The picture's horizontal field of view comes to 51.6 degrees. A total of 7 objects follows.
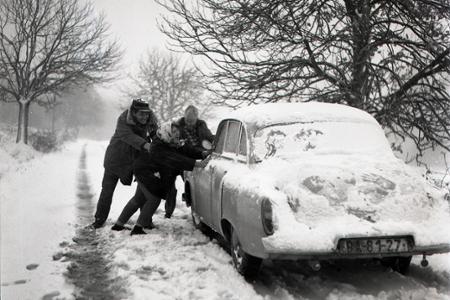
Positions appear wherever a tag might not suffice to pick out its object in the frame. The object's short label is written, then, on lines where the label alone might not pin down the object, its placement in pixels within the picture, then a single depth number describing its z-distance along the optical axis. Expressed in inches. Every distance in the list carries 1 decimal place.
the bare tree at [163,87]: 1387.8
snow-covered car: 150.8
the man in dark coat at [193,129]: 264.1
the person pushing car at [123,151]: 271.6
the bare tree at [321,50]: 329.4
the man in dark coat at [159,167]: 250.4
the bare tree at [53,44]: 804.6
